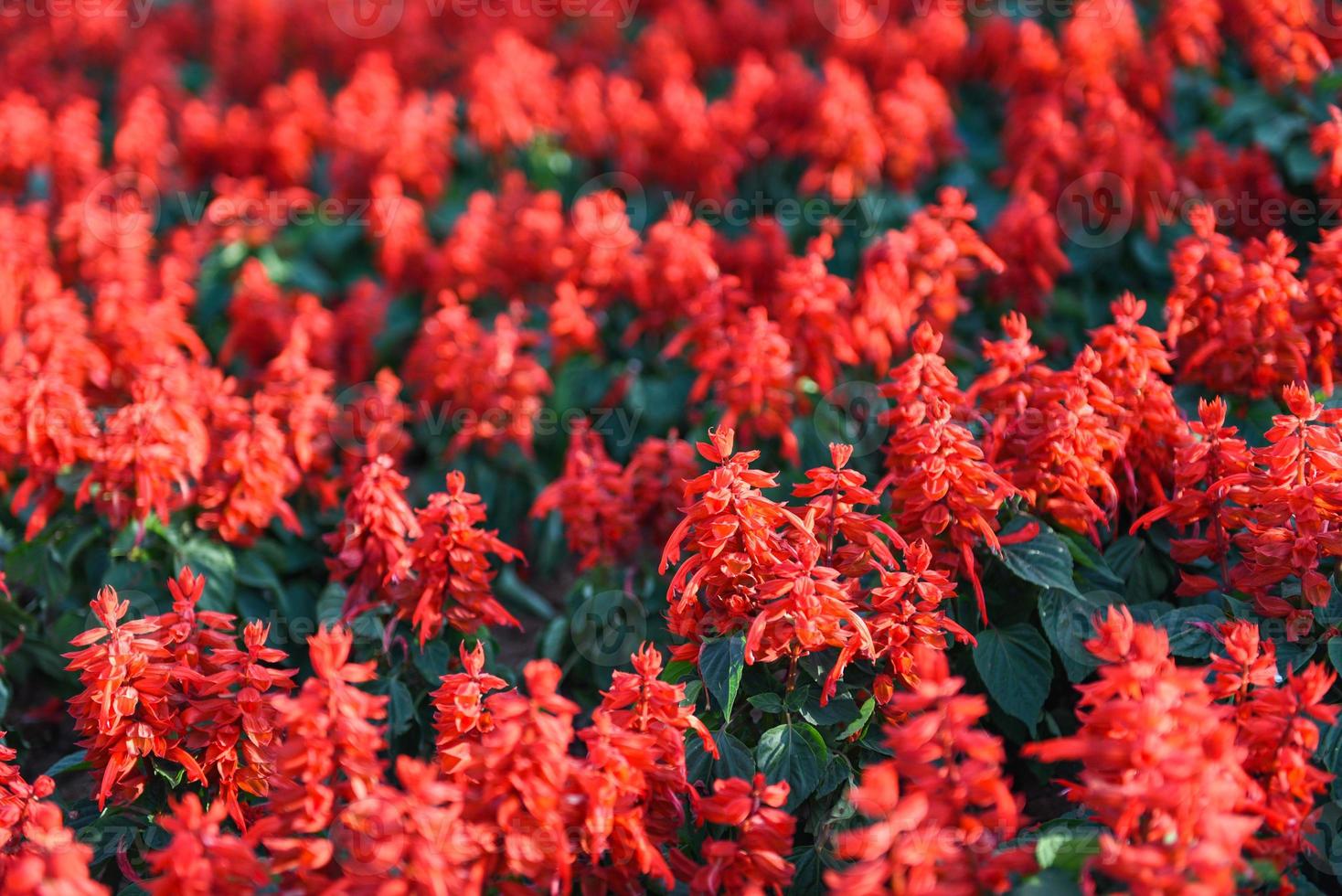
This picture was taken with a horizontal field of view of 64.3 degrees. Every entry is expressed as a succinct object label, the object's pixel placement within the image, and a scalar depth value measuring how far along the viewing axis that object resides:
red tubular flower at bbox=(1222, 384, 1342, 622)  2.03
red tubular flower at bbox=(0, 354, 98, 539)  2.74
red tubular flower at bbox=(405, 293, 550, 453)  3.20
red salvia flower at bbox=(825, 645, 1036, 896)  1.49
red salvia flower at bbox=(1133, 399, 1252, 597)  2.18
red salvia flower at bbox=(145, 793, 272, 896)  1.63
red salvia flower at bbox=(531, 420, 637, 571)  2.64
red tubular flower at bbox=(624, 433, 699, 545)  2.71
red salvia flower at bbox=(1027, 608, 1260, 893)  1.46
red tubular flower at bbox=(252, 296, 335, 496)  2.87
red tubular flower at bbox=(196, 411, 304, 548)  2.66
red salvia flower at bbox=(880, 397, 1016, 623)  2.11
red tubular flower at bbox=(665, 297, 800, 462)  2.74
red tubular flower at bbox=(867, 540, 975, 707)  1.99
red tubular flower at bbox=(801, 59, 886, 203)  3.79
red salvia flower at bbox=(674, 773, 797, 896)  1.78
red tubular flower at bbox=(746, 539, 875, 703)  1.90
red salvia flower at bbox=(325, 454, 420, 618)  2.36
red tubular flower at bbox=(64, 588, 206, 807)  1.98
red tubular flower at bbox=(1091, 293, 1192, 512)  2.38
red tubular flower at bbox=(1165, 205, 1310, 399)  2.55
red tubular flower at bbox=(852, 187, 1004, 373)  2.97
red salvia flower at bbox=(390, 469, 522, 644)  2.28
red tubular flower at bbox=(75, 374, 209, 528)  2.55
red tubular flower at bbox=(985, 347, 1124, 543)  2.23
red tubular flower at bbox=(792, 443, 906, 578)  2.10
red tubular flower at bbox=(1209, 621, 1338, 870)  1.70
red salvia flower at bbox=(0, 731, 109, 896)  1.56
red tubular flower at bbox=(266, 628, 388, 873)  1.68
